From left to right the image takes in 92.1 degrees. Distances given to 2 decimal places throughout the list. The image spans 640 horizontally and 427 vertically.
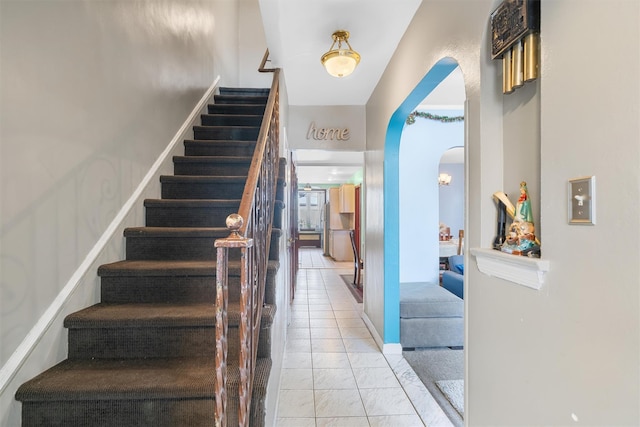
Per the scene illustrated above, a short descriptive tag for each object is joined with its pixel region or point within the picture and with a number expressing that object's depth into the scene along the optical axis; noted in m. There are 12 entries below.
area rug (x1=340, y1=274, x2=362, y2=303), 5.07
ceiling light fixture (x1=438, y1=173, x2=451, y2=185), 6.99
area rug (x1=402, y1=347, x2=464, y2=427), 2.17
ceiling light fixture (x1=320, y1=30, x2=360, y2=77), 2.32
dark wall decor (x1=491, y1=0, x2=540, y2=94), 1.09
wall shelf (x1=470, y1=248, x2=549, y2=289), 1.04
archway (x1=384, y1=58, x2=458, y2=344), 2.97
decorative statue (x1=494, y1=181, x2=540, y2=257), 1.12
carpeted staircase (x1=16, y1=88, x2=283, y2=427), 1.22
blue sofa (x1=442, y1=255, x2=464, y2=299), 3.61
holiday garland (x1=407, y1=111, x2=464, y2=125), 3.71
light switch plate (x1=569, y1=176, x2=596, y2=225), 0.84
